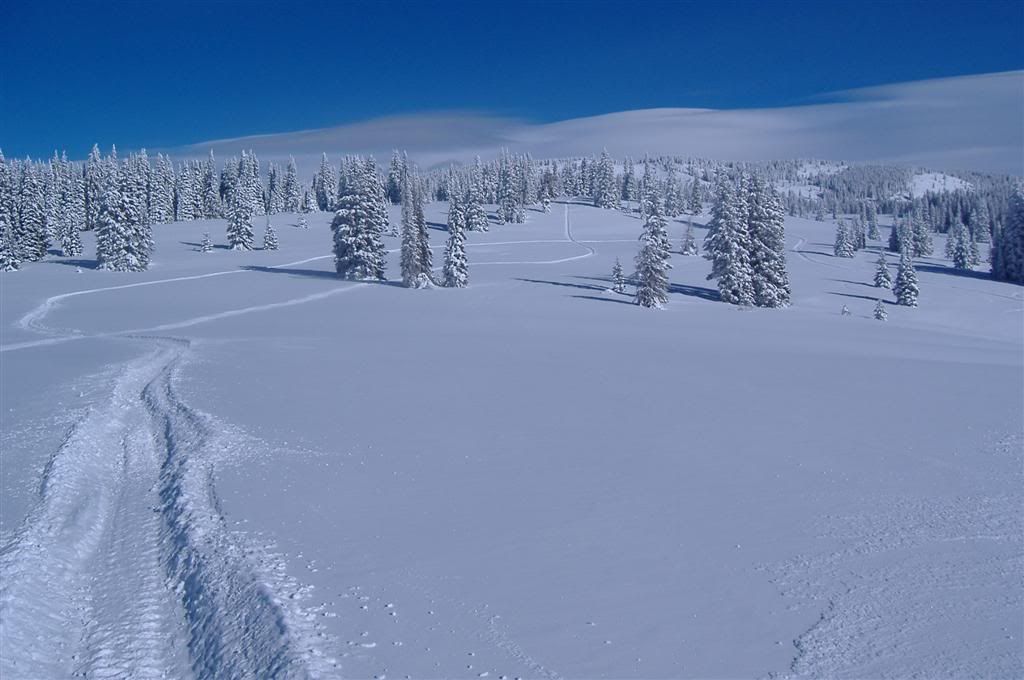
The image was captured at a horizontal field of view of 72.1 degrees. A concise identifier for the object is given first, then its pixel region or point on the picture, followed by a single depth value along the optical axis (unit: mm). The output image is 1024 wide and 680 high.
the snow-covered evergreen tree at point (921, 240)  109750
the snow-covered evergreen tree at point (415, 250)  51219
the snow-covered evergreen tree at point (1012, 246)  76812
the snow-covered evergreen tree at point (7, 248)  61625
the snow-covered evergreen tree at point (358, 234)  55781
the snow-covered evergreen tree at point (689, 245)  87312
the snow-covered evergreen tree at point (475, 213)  103500
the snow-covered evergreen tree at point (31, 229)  68062
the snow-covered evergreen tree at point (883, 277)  67250
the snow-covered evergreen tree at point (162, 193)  115125
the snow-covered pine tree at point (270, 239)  80438
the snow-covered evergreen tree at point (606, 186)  143875
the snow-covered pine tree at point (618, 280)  51469
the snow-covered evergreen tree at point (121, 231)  60375
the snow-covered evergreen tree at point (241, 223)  77375
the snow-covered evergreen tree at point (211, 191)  122781
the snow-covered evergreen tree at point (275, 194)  138125
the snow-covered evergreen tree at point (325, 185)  142375
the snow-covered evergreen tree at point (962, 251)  90500
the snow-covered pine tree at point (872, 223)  145075
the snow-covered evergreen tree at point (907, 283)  57406
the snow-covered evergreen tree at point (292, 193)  137250
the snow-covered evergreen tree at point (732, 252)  48938
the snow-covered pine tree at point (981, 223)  127300
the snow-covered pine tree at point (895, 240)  113562
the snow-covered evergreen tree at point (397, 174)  133862
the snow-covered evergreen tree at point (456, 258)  51688
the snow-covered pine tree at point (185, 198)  121000
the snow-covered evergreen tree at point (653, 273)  45219
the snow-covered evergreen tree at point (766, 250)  49500
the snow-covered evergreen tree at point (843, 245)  100125
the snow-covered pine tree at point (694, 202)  149750
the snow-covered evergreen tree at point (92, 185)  110919
